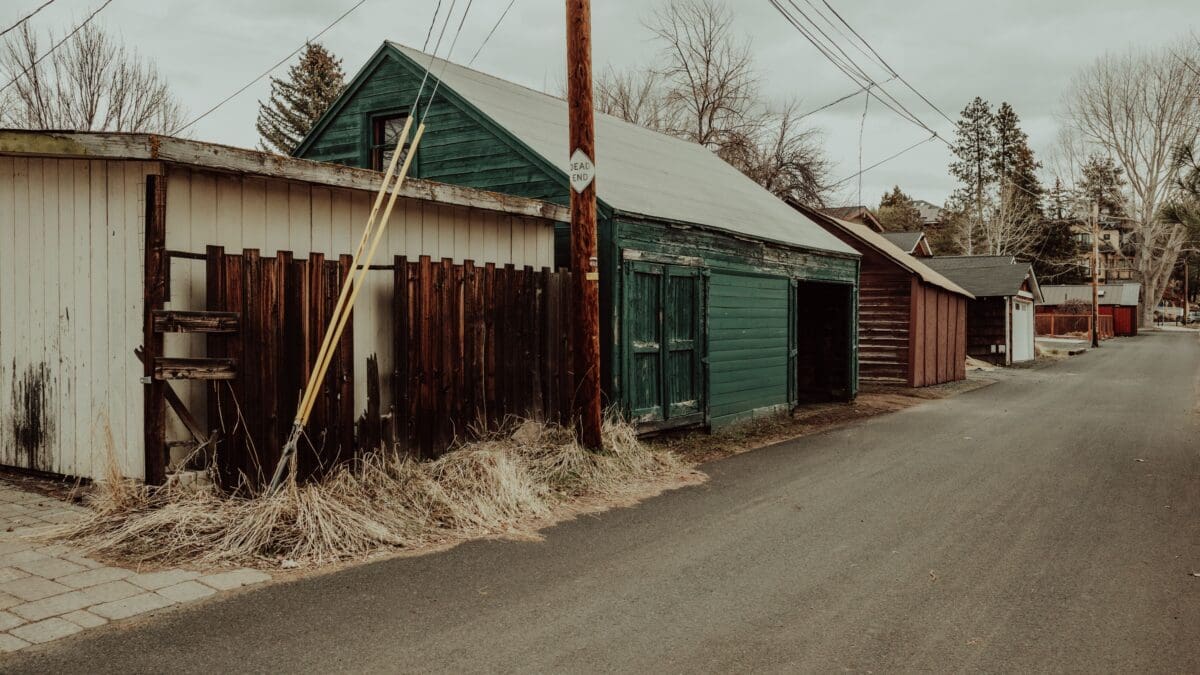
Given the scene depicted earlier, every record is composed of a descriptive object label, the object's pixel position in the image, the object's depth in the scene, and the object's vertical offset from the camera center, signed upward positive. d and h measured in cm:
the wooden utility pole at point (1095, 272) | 4312 +225
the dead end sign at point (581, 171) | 840 +140
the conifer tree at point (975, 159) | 6359 +1160
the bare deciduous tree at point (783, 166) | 3347 +582
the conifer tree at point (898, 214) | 6450 +797
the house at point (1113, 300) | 5950 +124
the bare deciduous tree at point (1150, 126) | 5200 +1154
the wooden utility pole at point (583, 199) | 838 +114
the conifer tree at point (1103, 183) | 5662 +927
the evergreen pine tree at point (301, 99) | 3612 +906
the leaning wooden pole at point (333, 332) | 620 -11
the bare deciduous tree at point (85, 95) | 2388 +630
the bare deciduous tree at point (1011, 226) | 5659 +608
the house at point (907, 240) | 3591 +325
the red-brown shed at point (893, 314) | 2070 +9
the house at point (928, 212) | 7750 +1181
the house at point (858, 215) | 4194 +499
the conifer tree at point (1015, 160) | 6185 +1140
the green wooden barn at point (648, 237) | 1046 +110
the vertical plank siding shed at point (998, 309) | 3056 +30
